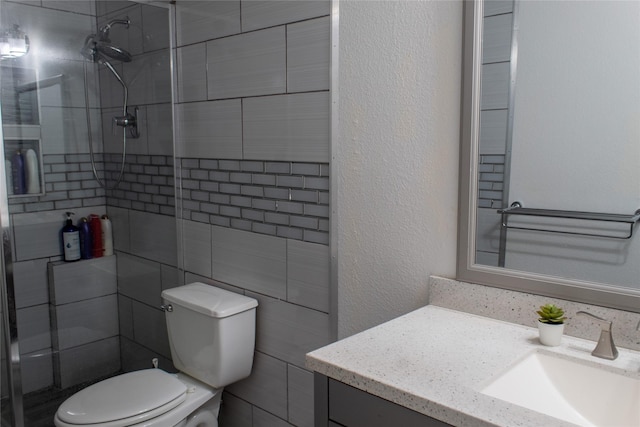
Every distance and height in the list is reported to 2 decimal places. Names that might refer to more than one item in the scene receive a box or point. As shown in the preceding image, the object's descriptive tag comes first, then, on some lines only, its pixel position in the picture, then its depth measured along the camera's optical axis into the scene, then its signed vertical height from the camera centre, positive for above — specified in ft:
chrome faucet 3.94 -1.40
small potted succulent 4.17 -1.32
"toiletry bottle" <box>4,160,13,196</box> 6.30 -0.29
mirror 4.17 +0.01
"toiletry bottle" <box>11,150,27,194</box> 6.38 -0.26
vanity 3.29 -1.50
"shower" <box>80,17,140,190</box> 7.21 +1.22
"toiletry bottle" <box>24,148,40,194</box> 6.55 -0.26
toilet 5.96 -2.74
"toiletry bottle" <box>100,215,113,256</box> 7.62 -1.20
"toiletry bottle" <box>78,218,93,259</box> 7.40 -1.22
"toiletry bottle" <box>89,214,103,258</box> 7.49 -1.17
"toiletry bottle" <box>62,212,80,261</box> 7.21 -1.20
